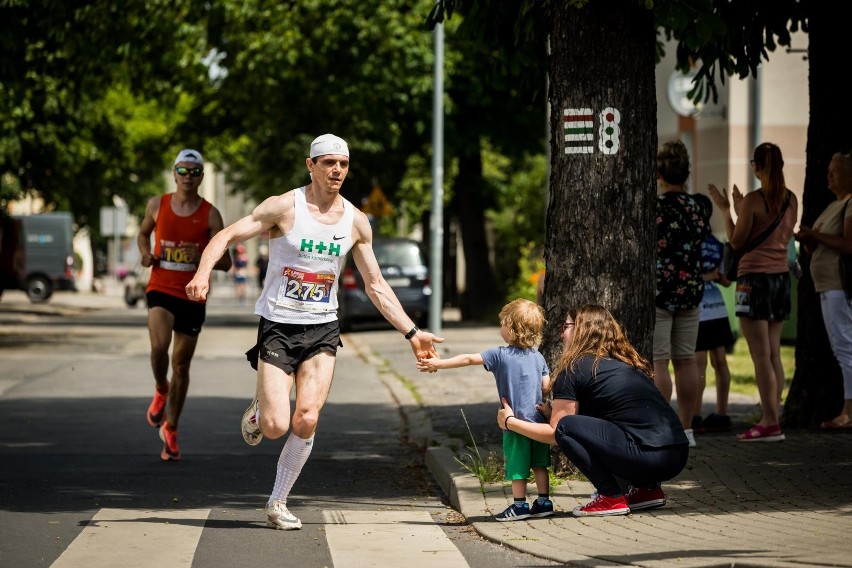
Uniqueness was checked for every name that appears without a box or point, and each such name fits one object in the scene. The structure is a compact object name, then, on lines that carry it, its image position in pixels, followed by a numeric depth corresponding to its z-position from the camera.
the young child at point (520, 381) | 13.37
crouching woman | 12.96
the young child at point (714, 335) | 18.94
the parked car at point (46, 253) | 89.13
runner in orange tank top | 18.06
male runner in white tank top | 13.25
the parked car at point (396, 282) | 51.36
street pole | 42.39
